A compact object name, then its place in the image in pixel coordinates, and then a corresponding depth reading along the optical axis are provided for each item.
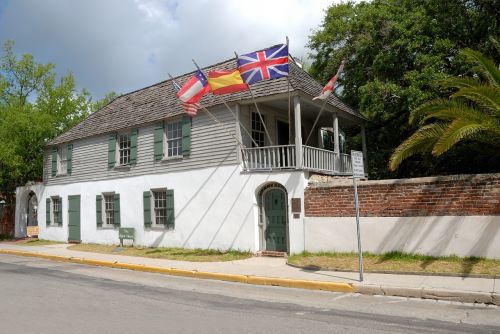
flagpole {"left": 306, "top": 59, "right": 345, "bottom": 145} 13.59
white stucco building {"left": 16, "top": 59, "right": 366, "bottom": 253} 14.66
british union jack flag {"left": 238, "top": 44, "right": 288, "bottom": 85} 13.28
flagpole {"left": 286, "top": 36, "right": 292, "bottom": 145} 13.30
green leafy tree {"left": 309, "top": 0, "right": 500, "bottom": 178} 15.91
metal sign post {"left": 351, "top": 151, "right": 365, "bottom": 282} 9.84
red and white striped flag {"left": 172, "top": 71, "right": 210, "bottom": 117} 14.34
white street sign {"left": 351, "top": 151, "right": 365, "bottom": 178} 9.96
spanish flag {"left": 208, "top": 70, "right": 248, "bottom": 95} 13.86
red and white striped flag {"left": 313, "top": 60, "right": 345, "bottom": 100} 13.68
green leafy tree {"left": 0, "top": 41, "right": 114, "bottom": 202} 23.20
